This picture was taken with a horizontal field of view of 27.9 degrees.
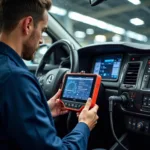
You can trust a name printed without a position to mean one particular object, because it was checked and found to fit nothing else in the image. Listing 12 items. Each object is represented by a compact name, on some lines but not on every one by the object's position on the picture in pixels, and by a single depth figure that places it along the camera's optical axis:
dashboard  1.62
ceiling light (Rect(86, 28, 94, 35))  3.01
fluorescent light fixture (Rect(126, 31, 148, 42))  2.24
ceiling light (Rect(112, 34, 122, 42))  2.51
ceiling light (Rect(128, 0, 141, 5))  2.41
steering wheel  1.82
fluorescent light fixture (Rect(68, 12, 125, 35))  3.02
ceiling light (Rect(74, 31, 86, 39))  2.81
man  0.93
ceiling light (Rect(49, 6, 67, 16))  2.82
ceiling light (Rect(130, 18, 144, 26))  2.43
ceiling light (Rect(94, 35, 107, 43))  2.61
